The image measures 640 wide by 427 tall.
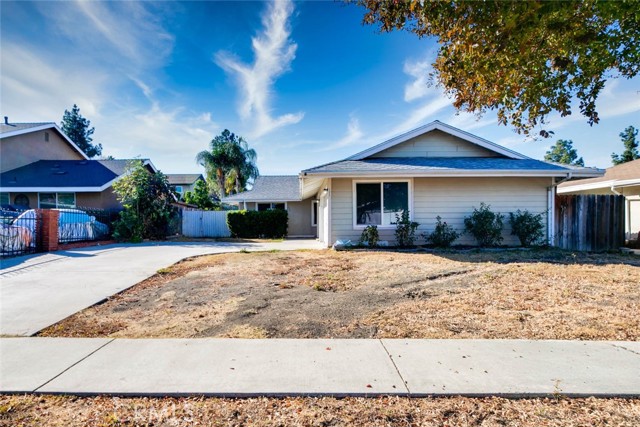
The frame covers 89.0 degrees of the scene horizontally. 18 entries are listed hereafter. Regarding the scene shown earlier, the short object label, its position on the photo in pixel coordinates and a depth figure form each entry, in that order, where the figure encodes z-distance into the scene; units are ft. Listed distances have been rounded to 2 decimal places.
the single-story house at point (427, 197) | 38.09
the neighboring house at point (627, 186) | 46.70
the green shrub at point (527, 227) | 36.47
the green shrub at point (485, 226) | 36.45
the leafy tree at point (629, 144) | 93.91
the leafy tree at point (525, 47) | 12.64
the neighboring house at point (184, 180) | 152.87
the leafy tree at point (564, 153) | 147.13
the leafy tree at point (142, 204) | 54.24
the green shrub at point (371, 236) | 37.10
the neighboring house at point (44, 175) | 58.65
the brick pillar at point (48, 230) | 37.22
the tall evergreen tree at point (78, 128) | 166.30
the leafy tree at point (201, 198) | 88.42
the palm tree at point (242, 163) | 114.62
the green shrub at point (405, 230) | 36.86
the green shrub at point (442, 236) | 36.98
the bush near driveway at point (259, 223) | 65.00
